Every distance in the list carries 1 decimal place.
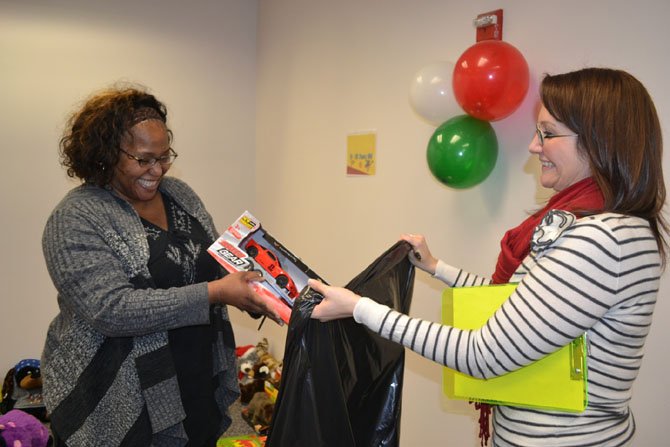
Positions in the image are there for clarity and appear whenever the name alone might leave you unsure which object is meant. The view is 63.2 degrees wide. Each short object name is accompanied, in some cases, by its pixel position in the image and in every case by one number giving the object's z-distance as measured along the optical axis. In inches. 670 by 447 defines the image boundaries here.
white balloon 83.5
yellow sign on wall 110.1
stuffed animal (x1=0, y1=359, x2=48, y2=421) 118.4
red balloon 71.0
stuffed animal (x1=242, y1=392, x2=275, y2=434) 118.9
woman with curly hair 54.7
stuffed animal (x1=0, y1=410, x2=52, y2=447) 87.2
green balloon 77.0
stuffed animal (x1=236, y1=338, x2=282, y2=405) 131.7
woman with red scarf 39.7
